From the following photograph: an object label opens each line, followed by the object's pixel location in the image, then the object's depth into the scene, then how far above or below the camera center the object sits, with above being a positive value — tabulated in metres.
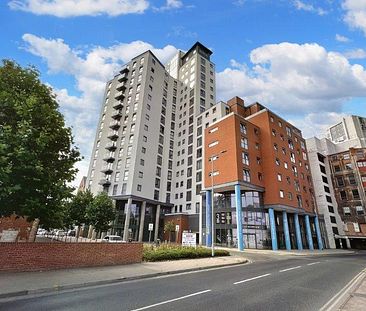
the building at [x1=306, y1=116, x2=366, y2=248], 60.78 +15.51
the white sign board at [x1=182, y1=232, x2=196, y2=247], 22.47 +0.49
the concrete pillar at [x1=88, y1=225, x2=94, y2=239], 53.69 +1.89
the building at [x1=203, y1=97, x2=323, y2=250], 40.22 +10.27
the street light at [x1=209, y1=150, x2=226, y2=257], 44.44 +16.04
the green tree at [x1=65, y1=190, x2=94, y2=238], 41.85 +5.10
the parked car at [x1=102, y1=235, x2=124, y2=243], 38.11 +0.57
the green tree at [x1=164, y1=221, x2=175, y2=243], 51.78 +3.49
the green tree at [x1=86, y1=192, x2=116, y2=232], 40.44 +4.47
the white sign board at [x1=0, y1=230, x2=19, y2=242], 13.30 +0.15
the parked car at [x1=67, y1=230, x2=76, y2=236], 60.58 +1.77
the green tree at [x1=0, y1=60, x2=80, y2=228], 10.52 +4.23
